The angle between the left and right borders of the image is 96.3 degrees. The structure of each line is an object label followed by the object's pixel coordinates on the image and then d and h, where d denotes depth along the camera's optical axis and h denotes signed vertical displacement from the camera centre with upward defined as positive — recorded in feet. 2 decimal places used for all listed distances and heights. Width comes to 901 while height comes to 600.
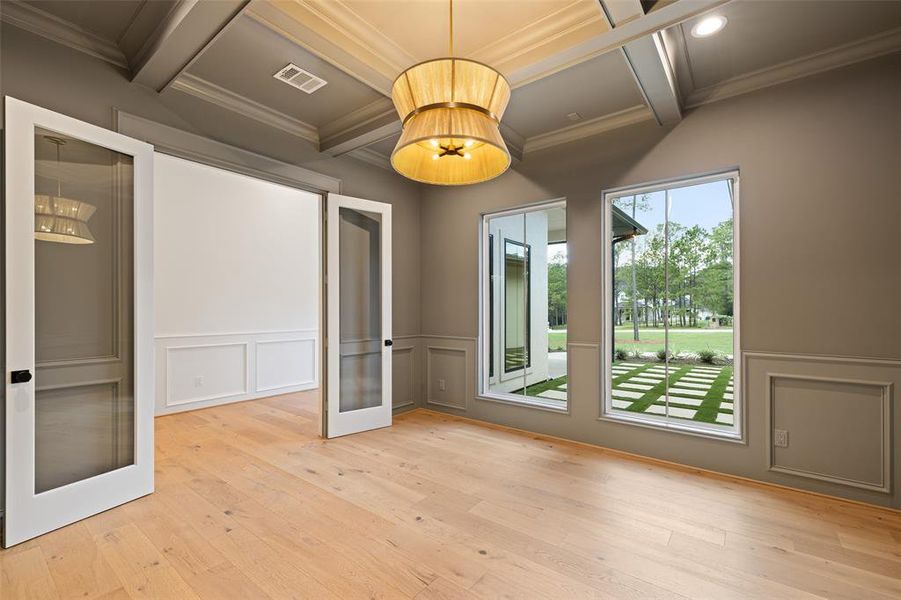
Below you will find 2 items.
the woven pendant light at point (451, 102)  5.44 +2.82
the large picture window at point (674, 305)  10.75 -0.15
